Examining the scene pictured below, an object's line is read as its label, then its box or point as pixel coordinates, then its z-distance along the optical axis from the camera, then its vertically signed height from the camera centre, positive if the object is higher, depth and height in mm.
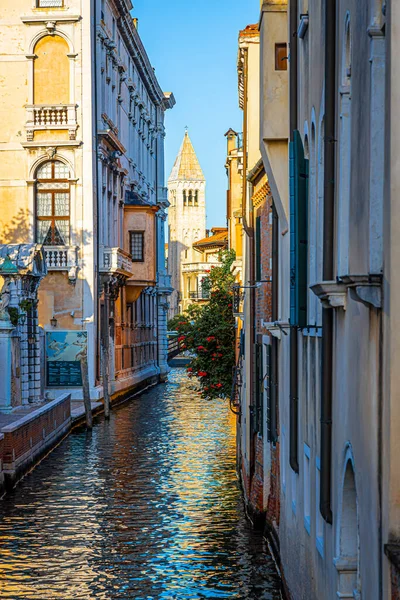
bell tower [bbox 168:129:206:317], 160250 +14534
